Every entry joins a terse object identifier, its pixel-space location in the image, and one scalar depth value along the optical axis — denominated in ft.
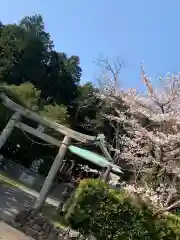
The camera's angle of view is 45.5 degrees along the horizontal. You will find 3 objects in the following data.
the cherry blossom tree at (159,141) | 22.63
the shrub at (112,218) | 17.68
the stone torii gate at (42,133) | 23.72
